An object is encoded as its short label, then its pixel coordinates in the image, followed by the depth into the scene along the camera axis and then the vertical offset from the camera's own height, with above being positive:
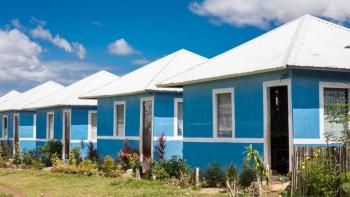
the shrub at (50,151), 28.64 -1.01
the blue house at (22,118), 34.19 +0.89
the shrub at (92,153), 26.02 -1.03
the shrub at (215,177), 16.05 -1.32
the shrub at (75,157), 24.86 -1.16
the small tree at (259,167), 13.82 -0.90
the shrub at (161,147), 21.66 -0.61
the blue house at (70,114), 28.41 +0.94
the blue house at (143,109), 21.88 +0.93
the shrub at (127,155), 22.38 -0.96
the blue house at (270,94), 14.76 +1.09
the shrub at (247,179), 14.59 -1.25
